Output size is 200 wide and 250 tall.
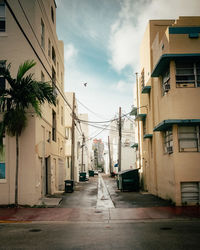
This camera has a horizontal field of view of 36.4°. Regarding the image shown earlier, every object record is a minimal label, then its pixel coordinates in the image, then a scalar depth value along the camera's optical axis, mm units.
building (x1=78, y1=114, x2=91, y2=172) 68606
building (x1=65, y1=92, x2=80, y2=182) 36688
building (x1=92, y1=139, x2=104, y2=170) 148862
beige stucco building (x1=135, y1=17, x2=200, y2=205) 13828
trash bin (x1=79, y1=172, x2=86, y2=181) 43750
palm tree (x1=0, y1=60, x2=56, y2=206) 13633
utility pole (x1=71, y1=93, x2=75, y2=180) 25059
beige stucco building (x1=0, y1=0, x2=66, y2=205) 14414
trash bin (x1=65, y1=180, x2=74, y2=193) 22391
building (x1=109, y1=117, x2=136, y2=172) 53000
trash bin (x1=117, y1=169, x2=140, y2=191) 22531
